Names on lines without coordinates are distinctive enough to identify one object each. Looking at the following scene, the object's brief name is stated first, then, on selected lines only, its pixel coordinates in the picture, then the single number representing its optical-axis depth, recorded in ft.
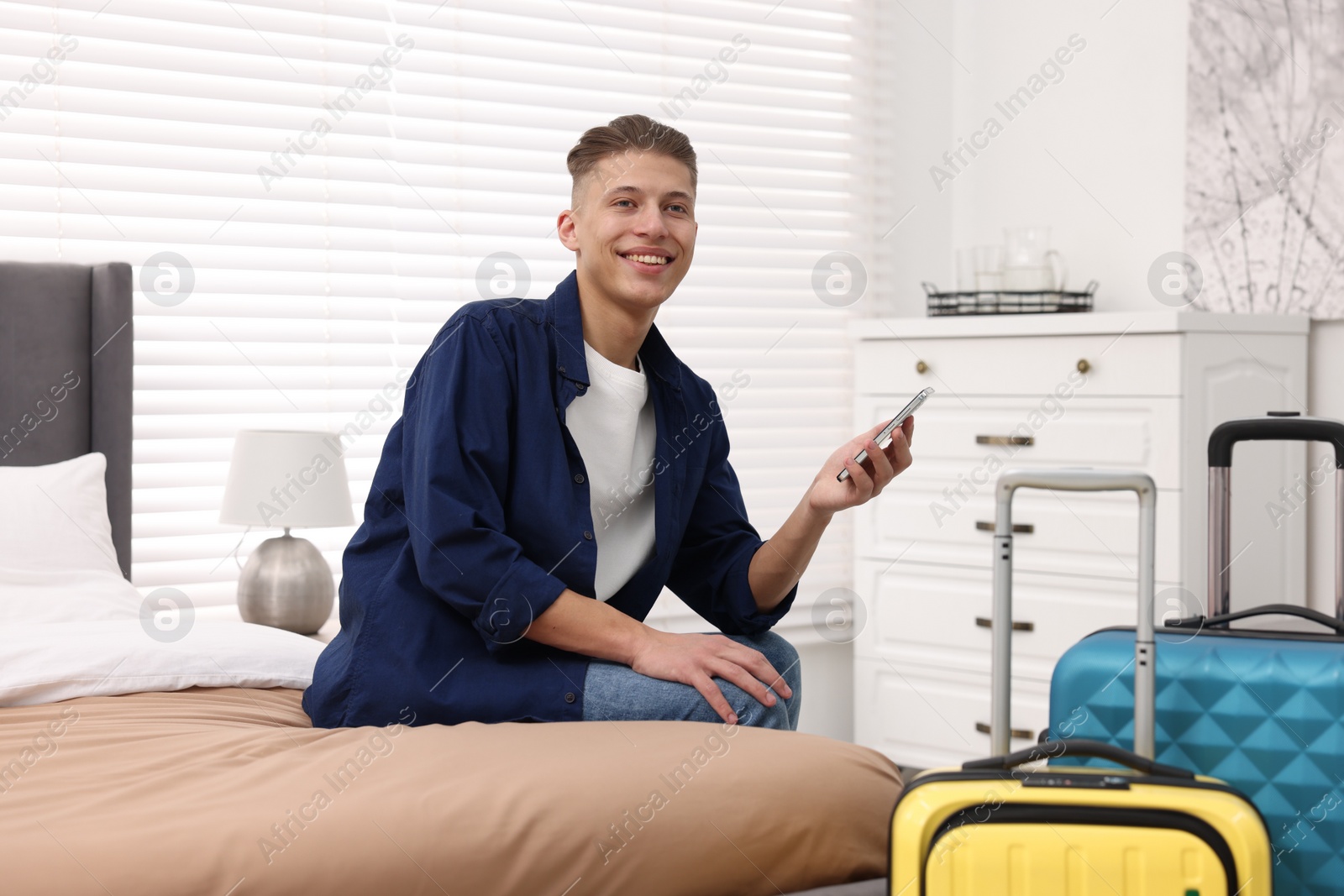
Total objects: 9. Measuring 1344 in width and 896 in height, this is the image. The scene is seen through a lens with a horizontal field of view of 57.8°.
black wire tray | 10.43
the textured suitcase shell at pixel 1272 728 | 4.45
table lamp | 8.51
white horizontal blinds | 9.36
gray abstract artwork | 9.38
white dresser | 8.96
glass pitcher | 10.58
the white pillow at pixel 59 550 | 6.65
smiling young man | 4.91
